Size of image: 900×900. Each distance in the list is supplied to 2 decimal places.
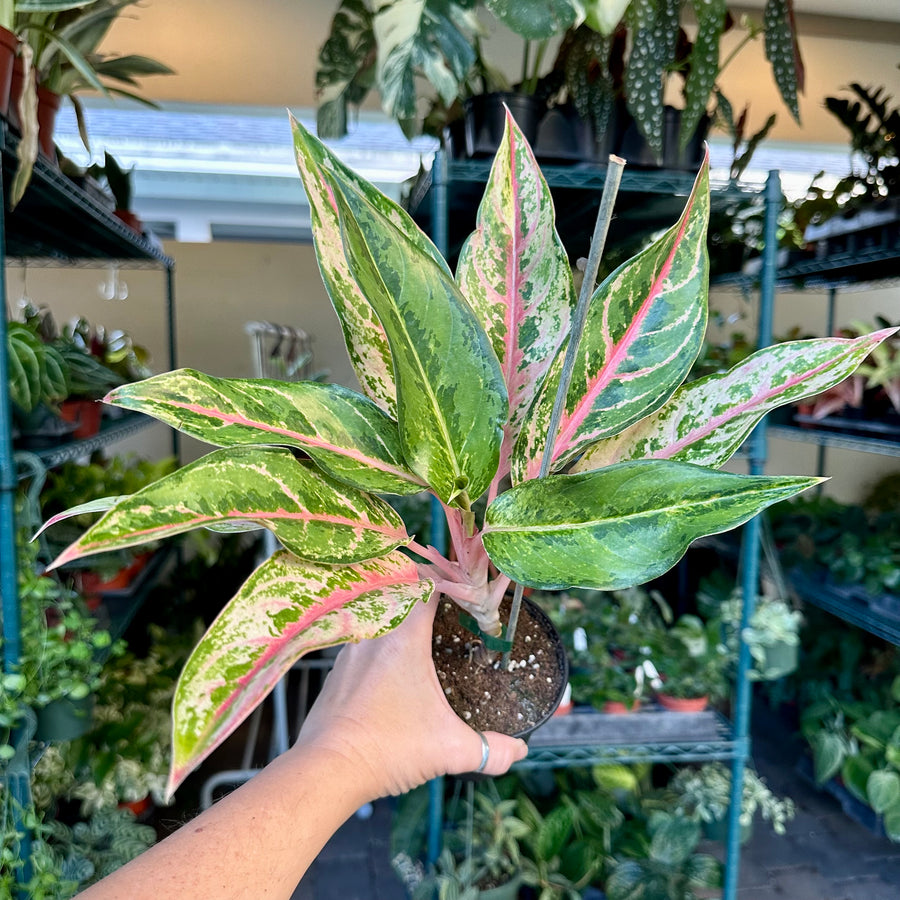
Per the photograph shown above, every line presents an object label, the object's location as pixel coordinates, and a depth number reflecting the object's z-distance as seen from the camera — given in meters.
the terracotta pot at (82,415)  1.30
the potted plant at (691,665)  1.33
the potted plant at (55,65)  0.93
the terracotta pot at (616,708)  1.31
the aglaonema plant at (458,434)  0.32
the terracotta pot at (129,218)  1.74
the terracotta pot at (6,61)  0.96
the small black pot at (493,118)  1.20
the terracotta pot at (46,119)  1.14
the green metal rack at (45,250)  0.94
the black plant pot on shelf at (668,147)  1.26
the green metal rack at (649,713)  1.18
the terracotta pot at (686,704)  1.33
